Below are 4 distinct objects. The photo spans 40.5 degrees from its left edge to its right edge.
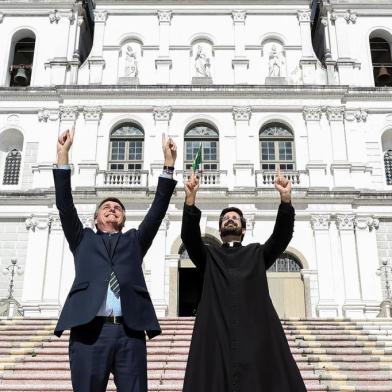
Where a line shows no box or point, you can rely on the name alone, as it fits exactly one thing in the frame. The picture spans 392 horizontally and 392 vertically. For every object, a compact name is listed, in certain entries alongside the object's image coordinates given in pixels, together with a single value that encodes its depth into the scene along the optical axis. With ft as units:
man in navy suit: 12.51
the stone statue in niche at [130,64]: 74.74
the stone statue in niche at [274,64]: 74.43
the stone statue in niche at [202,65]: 74.59
